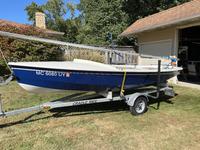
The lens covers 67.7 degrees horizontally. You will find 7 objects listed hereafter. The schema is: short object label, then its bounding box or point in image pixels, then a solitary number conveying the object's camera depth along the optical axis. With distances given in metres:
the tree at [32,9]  26.41
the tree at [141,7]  14.92
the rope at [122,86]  3.62
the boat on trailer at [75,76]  2.92
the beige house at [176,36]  6.27
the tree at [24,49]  8.02
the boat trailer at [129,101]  3.15
